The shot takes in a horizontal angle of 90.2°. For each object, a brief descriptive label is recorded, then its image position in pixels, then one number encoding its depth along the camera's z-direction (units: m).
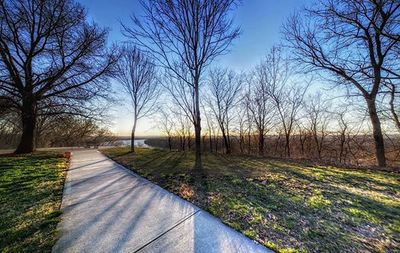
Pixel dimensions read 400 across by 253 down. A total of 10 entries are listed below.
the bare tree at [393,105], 7.54
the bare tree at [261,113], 13.62
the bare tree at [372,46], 6.96
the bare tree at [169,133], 19.86
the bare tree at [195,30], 7.42
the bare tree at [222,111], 14.93
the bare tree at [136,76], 13.27
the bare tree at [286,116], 13.23
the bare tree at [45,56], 9.82
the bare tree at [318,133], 12.61
